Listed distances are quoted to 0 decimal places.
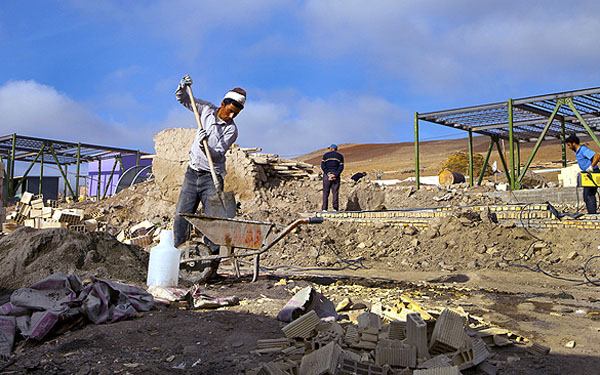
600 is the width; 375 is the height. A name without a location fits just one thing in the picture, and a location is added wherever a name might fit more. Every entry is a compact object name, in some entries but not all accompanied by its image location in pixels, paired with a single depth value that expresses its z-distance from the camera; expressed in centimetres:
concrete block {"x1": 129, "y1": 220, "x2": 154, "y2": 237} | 1027
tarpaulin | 258
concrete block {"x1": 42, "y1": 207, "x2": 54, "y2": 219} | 1166
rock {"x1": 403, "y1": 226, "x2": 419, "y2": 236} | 802
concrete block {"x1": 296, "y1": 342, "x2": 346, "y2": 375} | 197
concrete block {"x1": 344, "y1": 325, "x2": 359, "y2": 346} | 243
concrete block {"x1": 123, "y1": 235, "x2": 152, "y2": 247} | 922
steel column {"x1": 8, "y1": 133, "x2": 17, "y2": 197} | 1716
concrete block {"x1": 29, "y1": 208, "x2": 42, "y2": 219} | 1200
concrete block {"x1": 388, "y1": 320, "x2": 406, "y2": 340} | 244
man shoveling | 486
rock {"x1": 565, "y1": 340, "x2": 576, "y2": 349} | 265
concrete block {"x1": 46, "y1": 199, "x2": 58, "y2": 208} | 1570
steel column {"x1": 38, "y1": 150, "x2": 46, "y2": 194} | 1986
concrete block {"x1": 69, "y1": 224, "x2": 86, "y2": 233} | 1061
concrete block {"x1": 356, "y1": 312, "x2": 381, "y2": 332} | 262
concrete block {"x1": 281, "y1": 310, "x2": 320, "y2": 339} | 250
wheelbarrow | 424
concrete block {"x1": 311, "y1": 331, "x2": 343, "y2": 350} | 238
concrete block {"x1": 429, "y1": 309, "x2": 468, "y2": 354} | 235
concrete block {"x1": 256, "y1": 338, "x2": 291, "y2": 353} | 239
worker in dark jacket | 1016
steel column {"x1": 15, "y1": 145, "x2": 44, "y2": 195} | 1827
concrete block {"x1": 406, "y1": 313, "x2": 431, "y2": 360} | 230
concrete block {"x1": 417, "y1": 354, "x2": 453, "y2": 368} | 212
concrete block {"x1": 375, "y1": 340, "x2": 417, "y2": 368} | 218
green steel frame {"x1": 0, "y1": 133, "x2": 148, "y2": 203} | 1766
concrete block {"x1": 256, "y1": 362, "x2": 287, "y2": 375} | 195
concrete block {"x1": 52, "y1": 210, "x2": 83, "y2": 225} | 1080
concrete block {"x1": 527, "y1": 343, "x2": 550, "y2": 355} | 251
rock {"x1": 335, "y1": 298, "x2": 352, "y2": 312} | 337
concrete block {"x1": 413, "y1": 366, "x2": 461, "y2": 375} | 194
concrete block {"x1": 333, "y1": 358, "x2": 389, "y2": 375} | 201
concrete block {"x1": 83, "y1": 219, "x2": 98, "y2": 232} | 1085
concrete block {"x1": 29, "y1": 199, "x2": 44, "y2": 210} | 1246
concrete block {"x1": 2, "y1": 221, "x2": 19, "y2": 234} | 1073
